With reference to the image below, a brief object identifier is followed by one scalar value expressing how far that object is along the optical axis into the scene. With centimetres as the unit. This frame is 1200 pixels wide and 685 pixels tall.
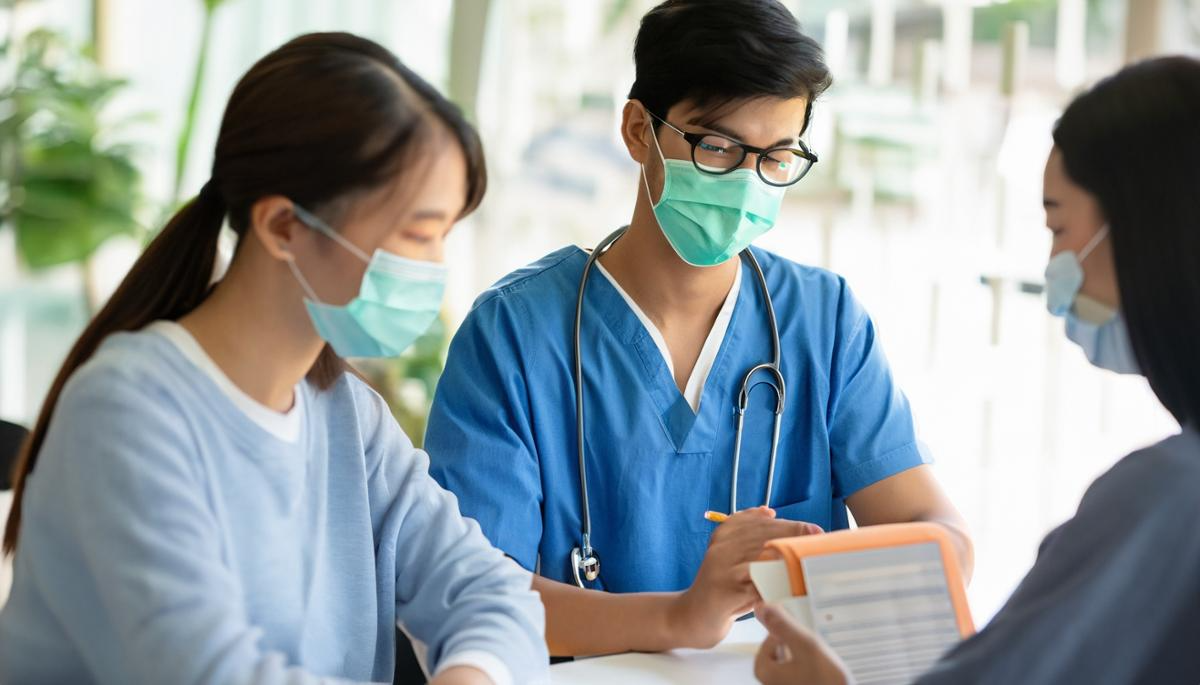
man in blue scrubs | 159
